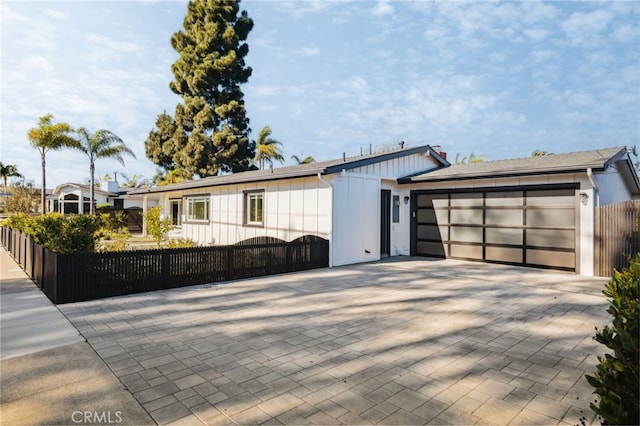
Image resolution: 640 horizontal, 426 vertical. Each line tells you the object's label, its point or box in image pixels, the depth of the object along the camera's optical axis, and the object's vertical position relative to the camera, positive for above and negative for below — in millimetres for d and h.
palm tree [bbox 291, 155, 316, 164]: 35125 +5462
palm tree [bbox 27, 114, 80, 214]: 21625 +4679
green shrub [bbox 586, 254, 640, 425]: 1685 -845
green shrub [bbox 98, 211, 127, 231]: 21366 -572
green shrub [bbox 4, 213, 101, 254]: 7250 -516
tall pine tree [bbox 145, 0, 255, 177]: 26500 +9495
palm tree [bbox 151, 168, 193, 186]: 27247 +2831
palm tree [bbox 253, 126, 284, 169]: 29031 +5301
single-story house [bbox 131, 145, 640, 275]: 9492 +265
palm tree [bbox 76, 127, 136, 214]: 23219 +4469
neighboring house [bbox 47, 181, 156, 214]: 30203 +1193
